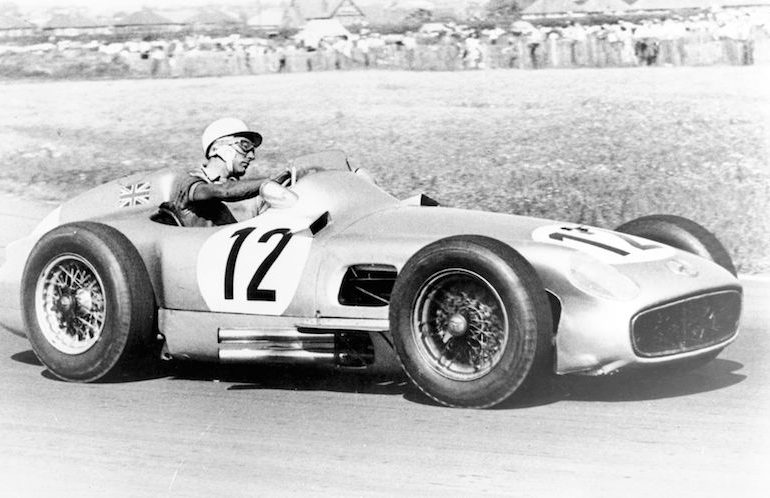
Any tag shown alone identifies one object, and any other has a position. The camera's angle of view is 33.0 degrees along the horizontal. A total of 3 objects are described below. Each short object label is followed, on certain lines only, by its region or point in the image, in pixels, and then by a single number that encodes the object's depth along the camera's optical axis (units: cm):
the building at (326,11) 3184
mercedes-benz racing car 586
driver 715
